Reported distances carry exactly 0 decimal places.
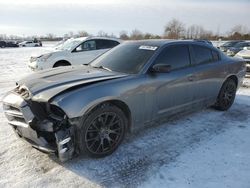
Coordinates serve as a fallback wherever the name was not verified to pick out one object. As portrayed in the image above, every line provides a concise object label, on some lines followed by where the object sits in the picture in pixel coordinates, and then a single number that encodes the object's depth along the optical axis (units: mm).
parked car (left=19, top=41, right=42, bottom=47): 35920
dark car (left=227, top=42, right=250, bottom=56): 13095
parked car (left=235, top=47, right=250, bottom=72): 7819
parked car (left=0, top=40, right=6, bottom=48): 32850
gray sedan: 2357
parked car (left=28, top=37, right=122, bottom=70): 6794
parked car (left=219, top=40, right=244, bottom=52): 15360
